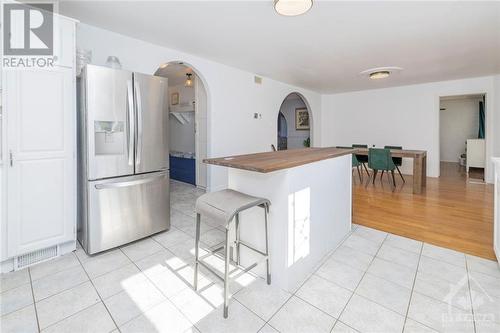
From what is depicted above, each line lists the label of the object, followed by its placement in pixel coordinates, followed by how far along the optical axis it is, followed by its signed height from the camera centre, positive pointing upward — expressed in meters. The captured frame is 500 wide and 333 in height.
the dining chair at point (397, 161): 5.49 +0.04
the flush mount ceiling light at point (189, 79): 5.32 +1.92
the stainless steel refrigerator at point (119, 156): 2.19 +0.08
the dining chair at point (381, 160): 4.81 +0.06
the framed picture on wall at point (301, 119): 8.69 +1.64
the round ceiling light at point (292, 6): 2.09 +1.42
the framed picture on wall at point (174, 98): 6.29 +1.75
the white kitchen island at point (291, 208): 1.71 -0.36
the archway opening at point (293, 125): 8.73 +1.47
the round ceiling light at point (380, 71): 4.29 +1.69
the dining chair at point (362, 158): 5.80 +0.12
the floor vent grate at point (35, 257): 2.01 -0.81
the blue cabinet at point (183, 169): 5.20 -0.13
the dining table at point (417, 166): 4.43 -0.06
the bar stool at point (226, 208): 1.48 -0.30
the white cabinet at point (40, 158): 1.91 +0.05
